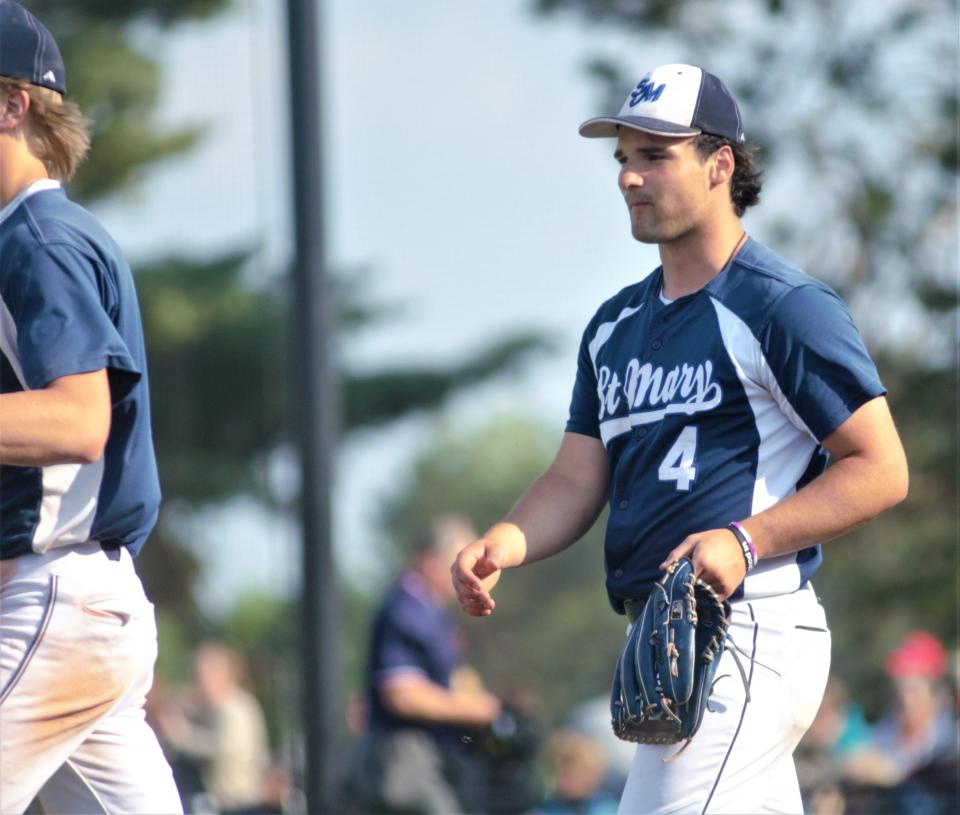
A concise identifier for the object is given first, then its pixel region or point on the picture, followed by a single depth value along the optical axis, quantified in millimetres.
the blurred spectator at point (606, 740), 29691
